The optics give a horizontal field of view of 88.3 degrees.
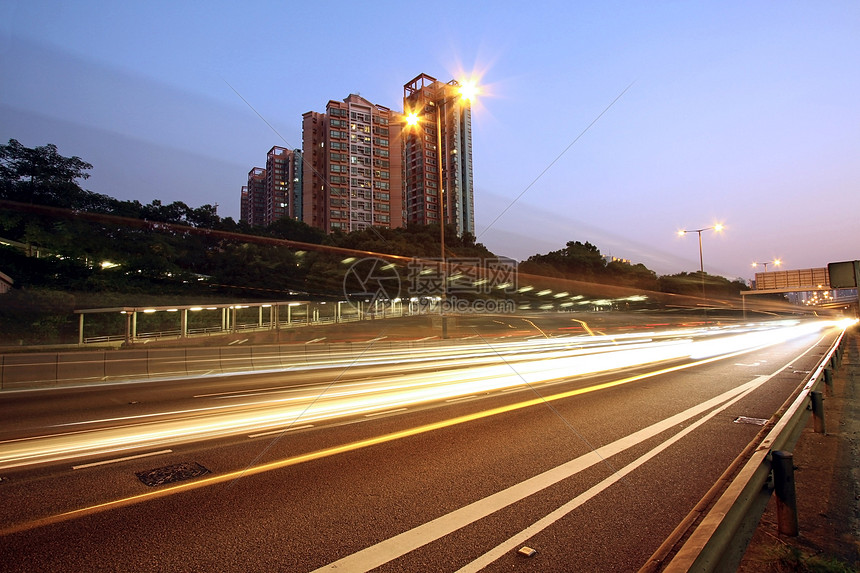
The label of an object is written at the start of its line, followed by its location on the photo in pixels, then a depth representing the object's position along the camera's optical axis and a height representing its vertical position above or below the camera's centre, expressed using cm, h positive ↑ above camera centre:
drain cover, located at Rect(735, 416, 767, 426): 808 -220
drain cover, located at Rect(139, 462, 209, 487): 519 -195
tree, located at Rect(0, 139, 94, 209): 4409 +1450
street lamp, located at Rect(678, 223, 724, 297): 3437 +581
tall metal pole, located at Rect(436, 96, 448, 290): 2058 +766
